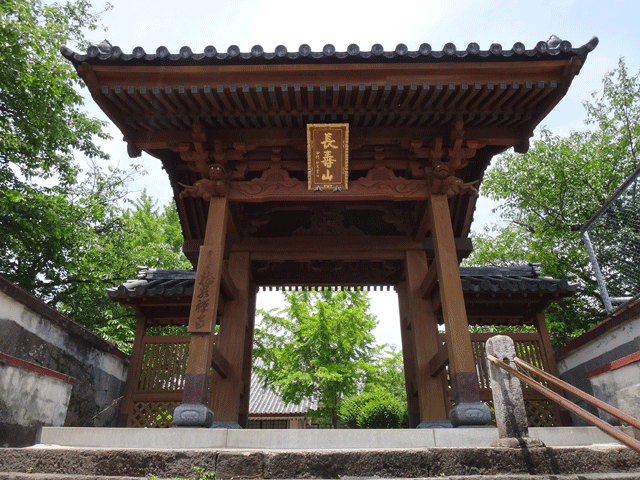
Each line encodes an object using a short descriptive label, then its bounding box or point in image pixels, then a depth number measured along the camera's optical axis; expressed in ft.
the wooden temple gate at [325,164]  17.31
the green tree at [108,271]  48.52
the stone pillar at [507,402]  11.25
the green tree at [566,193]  53.47
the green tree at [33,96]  37.86
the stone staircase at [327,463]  10.59
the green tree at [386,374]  54.95
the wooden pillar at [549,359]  25.90
